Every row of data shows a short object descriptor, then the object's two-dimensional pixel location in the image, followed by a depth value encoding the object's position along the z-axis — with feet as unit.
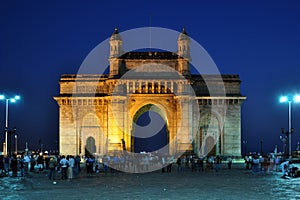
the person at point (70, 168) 103.95
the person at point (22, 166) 109.29
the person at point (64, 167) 103.91
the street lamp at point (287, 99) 141.38
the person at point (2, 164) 113.19
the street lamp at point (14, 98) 146.26
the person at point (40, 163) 134.69
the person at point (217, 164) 134.45
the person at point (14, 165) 113.60
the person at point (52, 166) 102.57
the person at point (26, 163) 120.04
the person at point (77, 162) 118.53
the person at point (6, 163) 122.07
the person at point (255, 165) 119.03
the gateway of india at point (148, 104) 202.08
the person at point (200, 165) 134.85
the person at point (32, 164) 134.31
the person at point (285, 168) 105.91
